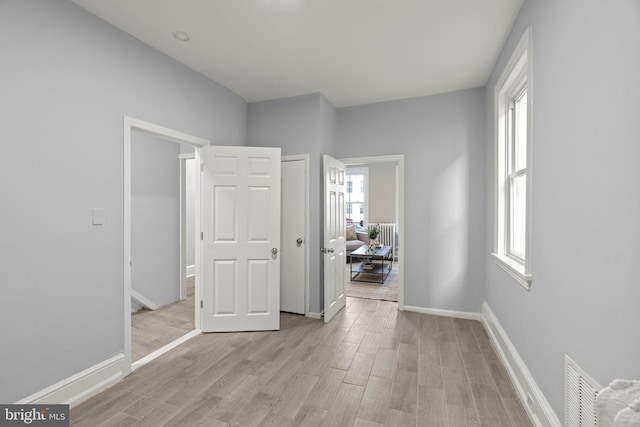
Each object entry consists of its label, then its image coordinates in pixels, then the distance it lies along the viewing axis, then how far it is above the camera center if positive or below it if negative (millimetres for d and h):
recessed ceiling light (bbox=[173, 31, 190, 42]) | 2480 +1483
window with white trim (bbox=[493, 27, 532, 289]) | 2439 +448
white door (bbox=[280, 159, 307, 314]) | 3824 -303
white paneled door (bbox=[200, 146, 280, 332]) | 3289 -283
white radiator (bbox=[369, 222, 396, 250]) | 7734 -520
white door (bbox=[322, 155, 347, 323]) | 3674 -327
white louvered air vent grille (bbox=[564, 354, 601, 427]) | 1215 -790
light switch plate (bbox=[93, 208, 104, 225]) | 2225 -27
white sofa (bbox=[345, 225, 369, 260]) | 7406 -558
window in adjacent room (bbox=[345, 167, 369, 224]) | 8250 +542
